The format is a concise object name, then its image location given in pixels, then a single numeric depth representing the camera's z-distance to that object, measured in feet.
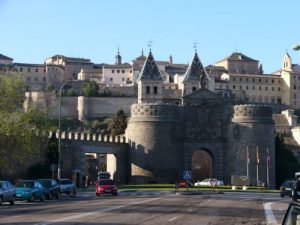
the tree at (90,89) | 527.40
